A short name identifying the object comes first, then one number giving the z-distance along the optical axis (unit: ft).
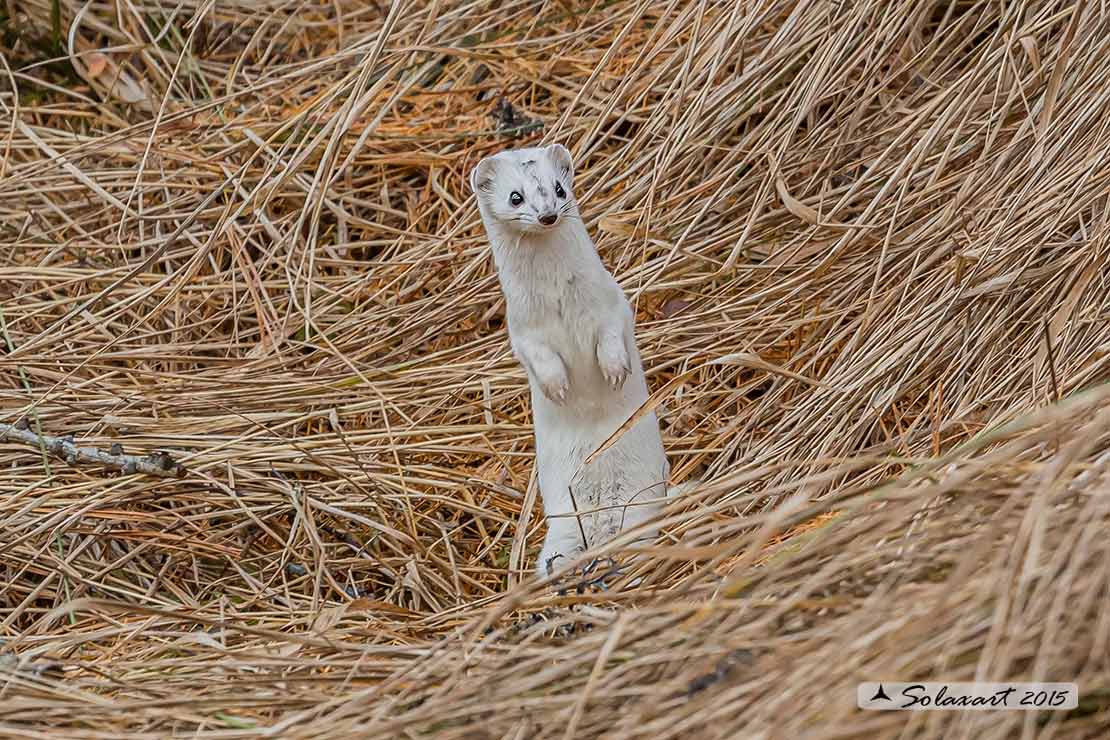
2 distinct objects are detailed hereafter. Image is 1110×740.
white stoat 23.54
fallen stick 26.32
